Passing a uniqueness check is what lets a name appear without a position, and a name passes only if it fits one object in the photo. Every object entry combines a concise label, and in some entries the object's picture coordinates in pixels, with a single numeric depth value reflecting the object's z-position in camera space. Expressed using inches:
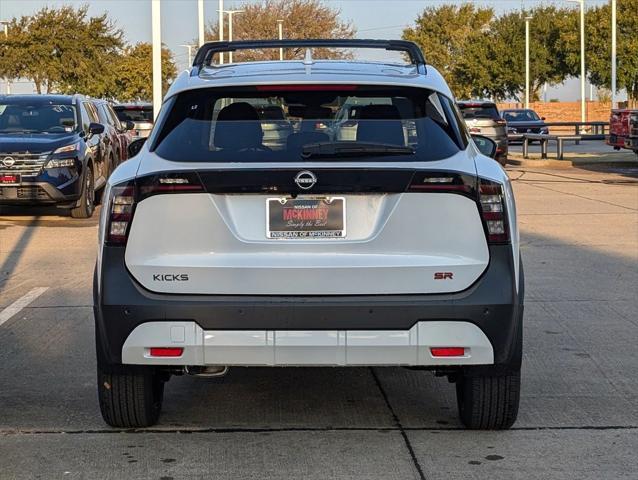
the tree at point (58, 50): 2028.8
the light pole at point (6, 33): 2052.9
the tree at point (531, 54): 2886.3
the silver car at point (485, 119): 1096.8
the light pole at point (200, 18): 1275.8
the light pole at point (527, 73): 2342.8
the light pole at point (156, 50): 888.3
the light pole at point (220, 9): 2013.3
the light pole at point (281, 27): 2740.7
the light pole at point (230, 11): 2289.4
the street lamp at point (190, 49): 3158.5
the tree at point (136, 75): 2508.1
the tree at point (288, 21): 2920.8
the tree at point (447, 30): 3376.0
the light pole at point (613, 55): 1676.9
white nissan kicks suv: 192.9
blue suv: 595.2
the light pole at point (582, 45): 1898.4
